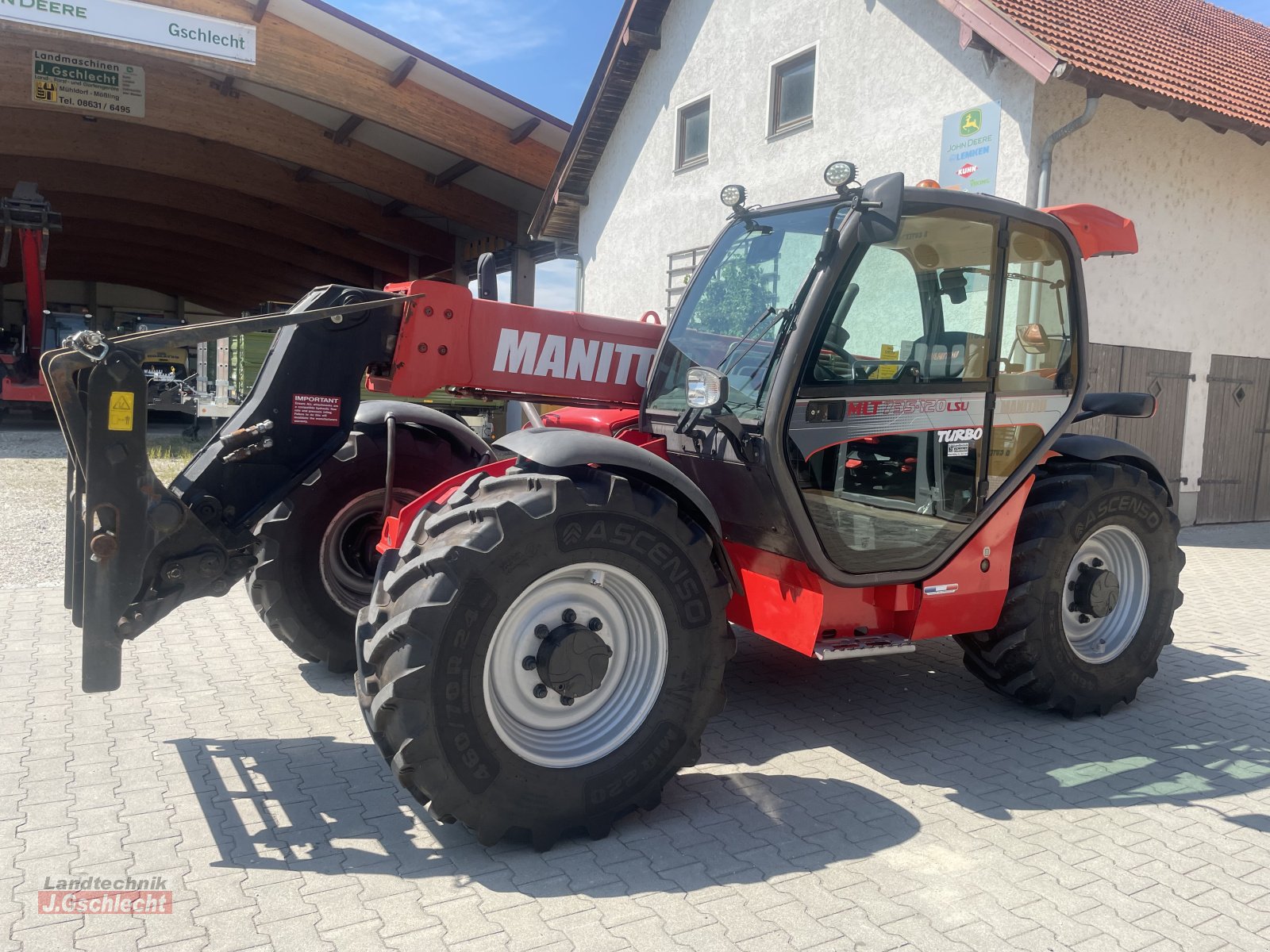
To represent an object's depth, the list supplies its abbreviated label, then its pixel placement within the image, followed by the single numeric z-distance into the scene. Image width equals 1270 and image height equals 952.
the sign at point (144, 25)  13.21
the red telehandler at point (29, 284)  19.92
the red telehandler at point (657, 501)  3.24
